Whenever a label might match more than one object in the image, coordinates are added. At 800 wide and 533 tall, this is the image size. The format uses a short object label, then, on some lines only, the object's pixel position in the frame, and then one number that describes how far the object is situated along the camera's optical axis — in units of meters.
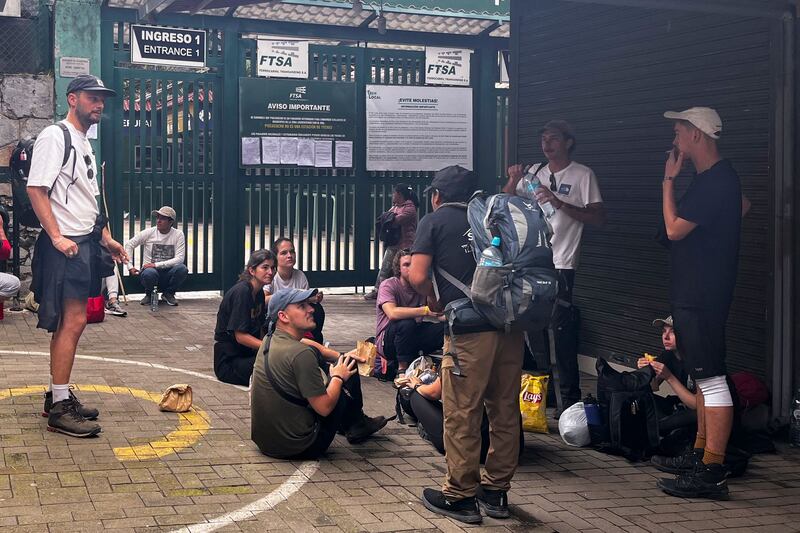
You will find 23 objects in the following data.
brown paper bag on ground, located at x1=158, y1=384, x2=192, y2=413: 7.77
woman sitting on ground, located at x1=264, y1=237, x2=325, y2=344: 9.80
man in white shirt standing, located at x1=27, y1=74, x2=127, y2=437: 7.02
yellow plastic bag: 7.52
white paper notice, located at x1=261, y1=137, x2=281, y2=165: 13.94
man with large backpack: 5.75
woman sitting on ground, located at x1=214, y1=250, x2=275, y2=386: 8.59
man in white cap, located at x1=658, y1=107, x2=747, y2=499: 6.48
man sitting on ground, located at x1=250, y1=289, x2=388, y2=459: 6.55
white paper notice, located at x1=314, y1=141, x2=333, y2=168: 14.22
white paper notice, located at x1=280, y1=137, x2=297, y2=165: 14.05
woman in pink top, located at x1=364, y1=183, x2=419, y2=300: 13.04
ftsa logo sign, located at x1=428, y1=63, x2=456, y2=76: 14.70
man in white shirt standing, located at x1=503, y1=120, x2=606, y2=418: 8.49
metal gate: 13.35
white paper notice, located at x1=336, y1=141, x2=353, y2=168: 14.34
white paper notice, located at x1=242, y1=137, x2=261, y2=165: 13.85
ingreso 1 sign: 13.18
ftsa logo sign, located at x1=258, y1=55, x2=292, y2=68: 13.87
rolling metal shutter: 7.77
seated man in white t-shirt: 13.12
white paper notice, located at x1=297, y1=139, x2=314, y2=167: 14.12
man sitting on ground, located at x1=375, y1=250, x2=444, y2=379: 9.14
